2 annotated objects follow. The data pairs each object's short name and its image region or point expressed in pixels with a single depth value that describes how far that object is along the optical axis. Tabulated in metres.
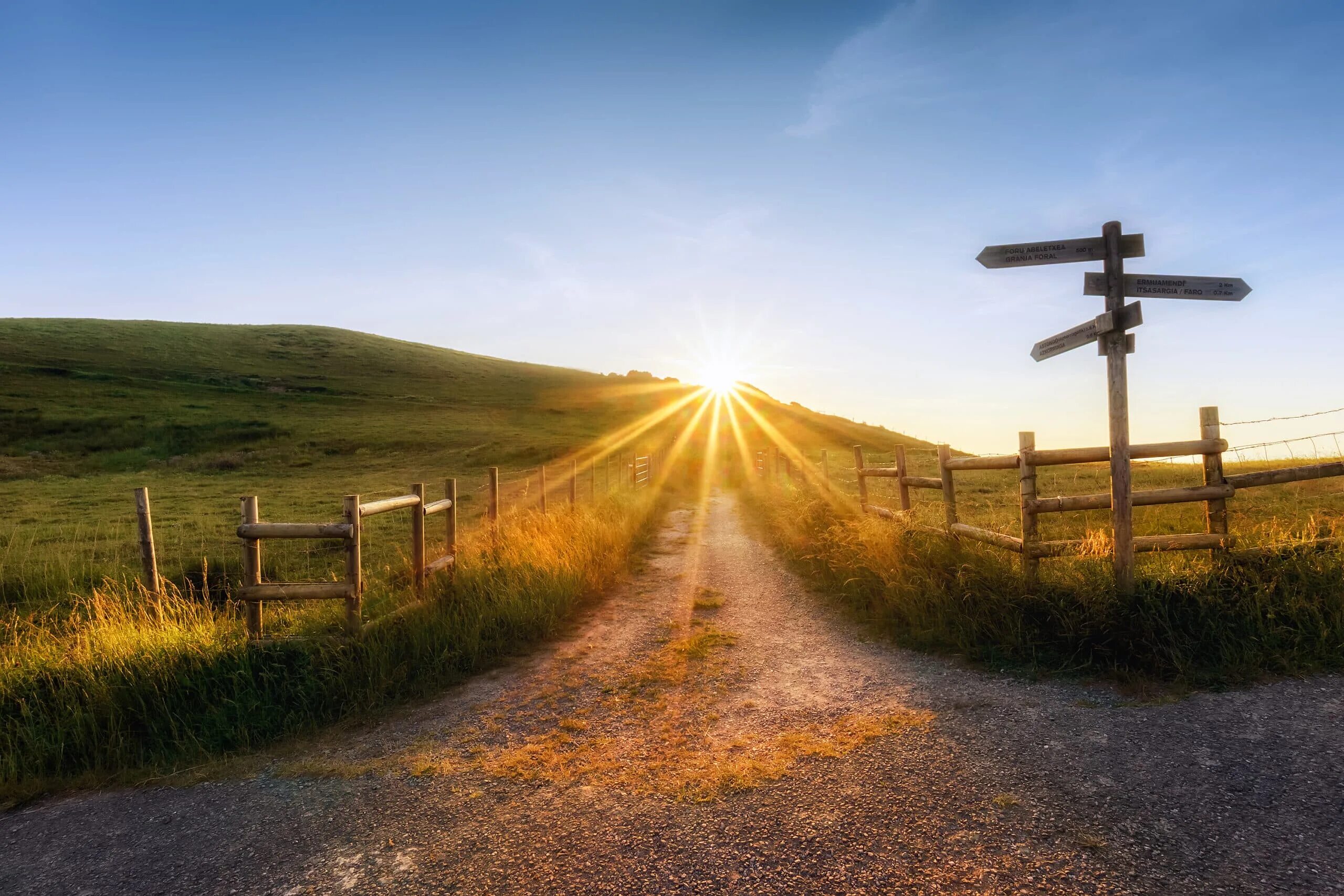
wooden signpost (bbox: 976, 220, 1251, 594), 5.97
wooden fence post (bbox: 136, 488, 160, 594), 7.64
